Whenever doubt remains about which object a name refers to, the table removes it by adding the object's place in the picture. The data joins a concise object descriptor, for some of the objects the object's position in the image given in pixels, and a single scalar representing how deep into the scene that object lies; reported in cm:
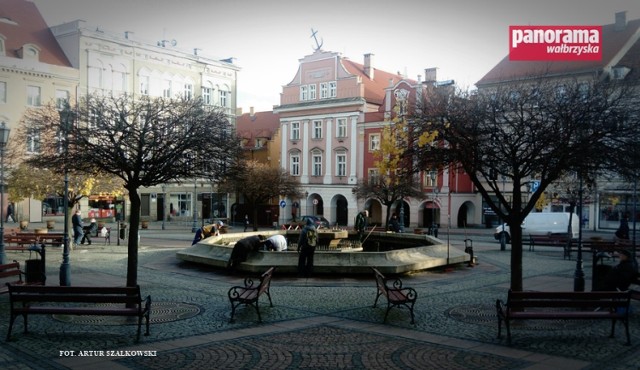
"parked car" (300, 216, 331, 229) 4667
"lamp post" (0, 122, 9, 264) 1939
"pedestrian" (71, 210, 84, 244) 2962
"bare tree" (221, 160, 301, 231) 4784
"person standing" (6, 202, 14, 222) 4736
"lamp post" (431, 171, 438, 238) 3744
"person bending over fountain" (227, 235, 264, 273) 1848
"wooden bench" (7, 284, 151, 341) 990
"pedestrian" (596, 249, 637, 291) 1205
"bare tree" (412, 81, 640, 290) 1187
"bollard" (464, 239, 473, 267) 2169
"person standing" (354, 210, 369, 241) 2591
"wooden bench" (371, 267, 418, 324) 1156
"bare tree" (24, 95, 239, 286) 1320
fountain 1808
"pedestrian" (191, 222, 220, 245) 2544
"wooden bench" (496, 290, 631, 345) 997
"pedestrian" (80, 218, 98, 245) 3073
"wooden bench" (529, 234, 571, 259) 2768
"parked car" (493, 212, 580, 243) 3781
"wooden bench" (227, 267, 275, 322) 1167
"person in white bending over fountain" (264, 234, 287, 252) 2025
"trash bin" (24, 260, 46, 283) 1470
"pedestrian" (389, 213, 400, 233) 3181
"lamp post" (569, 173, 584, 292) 1498
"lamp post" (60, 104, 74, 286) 1461
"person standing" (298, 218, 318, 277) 1764
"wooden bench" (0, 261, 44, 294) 1326
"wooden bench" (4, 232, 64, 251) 2528
